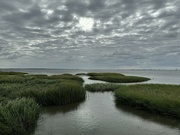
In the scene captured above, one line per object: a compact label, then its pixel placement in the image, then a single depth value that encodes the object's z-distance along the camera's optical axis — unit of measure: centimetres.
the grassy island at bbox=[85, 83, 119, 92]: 1731
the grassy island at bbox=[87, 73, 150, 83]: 2867
